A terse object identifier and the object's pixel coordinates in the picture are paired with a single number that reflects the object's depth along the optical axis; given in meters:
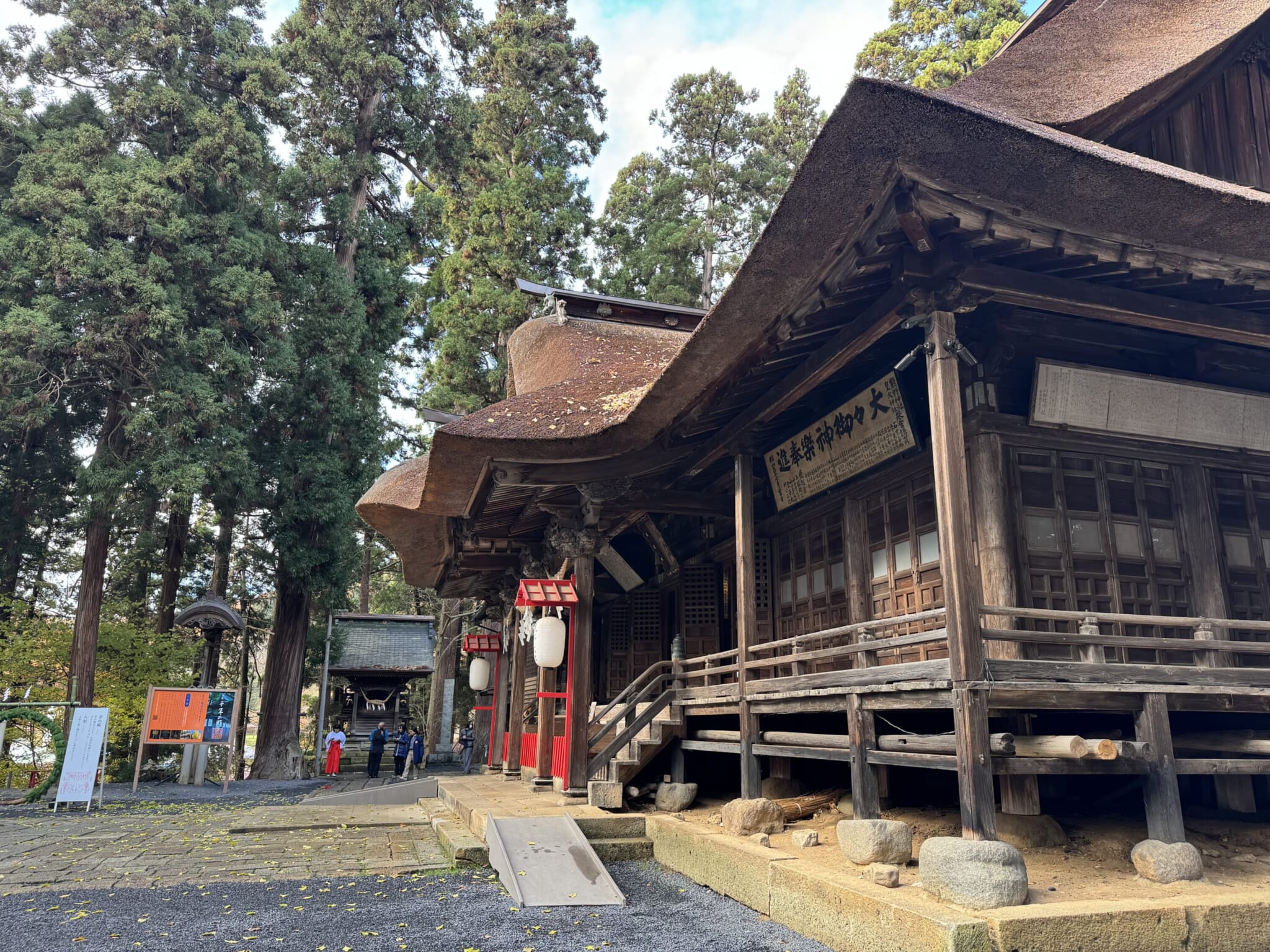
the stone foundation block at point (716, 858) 5.54
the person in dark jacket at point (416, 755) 19.61
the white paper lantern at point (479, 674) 15.93
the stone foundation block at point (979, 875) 4.08
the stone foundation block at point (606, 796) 8.19
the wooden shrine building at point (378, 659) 25.31
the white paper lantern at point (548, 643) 9.56
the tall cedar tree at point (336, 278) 20.25
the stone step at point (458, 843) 7.16
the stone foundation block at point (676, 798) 8.22
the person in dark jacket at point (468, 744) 20.83
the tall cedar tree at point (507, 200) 22.36
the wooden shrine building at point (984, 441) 4.84
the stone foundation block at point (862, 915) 3.82
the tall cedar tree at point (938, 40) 20.48
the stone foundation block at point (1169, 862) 4.58
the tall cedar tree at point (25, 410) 16.23
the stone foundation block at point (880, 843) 5.14
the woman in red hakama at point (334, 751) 21.36
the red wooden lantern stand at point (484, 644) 15.84
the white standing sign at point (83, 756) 11.88
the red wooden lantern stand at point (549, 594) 9.52
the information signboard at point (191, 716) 13.66
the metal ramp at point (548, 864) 5.84
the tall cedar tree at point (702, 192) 24.80
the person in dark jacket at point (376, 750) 19.05
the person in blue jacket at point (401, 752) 19.64
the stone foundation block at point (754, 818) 6.48
